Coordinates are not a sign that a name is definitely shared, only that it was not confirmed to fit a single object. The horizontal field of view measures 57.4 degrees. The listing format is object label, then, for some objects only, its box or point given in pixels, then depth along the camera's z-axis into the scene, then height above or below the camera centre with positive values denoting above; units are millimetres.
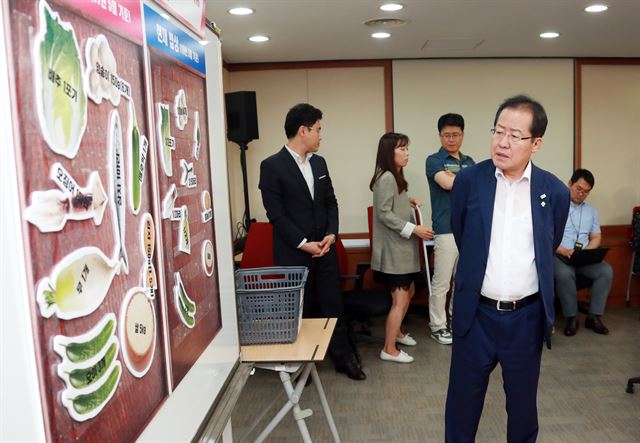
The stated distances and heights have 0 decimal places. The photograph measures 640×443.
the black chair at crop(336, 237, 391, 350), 3996 -930
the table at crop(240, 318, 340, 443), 2068 -663
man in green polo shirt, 4102 -191
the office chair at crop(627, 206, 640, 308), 5020 -791
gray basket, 2109 -525
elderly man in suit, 2168 -388
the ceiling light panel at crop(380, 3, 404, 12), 3567 +975
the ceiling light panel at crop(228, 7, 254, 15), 3525 +976
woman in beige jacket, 3793 -437
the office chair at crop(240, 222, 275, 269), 4160 -535
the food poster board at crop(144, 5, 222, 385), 1258 -35
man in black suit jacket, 3301 -231
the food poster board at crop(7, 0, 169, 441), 768 -62
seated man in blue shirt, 4664 -900
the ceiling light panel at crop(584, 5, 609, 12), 3709 +949
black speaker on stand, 4762 +452
